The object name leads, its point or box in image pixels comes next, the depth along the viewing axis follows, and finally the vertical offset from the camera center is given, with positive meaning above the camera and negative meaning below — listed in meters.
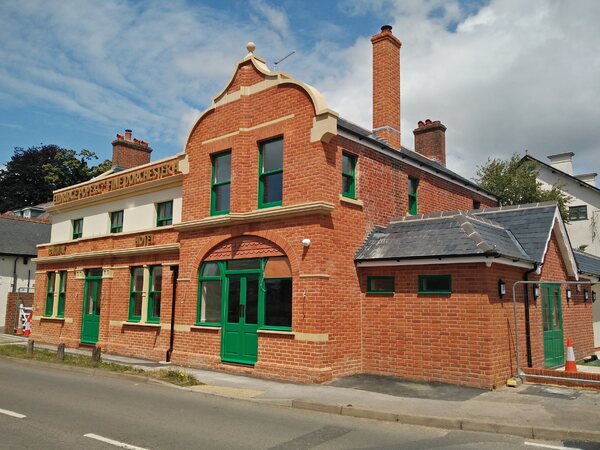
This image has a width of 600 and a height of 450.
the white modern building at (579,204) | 33.34 +6.88
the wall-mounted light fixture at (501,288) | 12.08 +0.46
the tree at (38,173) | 54.28 +13.91
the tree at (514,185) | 30.08 +7.26
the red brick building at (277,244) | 12.80 +1.82
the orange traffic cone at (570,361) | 11.78 -1.22
